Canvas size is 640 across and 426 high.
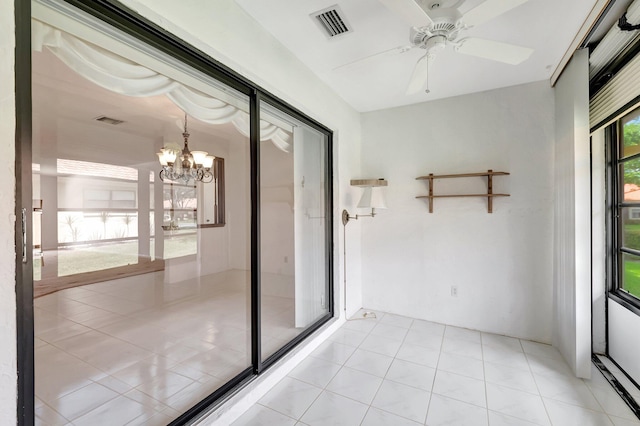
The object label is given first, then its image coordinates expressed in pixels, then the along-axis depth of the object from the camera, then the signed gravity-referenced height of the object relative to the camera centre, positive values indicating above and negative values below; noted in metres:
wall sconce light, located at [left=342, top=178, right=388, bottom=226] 3.17 +0.19
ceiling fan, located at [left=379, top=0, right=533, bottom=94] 1.34 +1.02
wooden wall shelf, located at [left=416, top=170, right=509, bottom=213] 2.93 +0.30
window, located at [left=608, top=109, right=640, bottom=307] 2.15 +0.03
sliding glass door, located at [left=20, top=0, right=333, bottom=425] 1.48 -0.09
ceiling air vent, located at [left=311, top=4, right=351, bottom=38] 1.86 +1.36
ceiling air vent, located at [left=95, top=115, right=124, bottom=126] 2.44 +0.87
